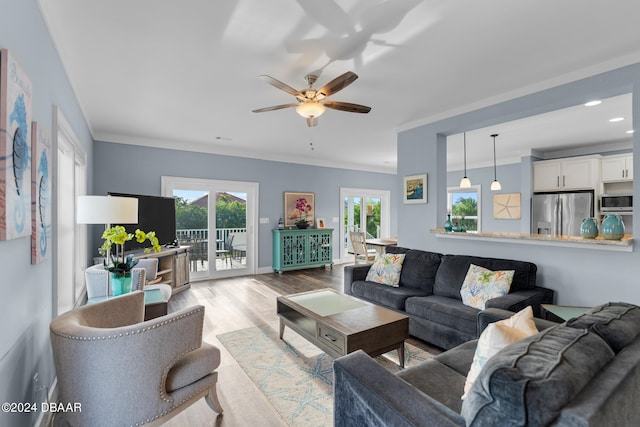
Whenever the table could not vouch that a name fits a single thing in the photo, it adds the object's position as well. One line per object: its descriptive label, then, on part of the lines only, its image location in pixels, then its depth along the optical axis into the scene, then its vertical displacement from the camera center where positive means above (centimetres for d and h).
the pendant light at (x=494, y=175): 509 +94
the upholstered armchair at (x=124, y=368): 140 -72
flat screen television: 446 -3
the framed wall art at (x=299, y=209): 677 +17
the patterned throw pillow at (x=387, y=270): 367 -67
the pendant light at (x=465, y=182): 584 +65
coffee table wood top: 227 -87
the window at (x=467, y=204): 739 +29
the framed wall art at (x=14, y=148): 119 +30
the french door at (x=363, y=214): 785 +6
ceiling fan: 253 +107
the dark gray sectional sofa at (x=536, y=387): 80 -50
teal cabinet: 641 -71
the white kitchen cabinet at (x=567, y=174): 516 +75
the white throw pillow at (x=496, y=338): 131 -54
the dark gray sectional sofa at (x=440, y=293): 265 -83
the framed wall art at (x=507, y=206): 655 +22
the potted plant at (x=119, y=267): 227 -39
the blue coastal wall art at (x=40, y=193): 161 +14
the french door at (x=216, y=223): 563 -13
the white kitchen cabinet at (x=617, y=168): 491 +79
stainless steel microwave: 479 +21
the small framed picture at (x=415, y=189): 417 +39
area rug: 204 -128
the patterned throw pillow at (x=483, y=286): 275 -66
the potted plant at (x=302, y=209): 691 +17
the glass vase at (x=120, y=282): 233 -50
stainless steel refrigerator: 520 +7
